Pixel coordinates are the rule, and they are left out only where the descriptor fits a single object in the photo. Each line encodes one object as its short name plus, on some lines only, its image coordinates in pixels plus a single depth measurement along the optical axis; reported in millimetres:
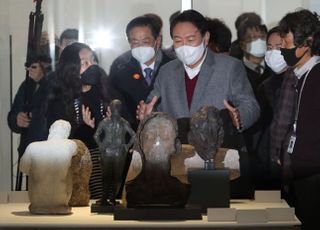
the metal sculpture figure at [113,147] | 4590
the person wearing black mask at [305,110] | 5352
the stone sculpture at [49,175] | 4504
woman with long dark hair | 5625
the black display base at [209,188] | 4602
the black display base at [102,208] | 4555
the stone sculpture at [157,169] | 4418
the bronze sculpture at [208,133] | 4680
